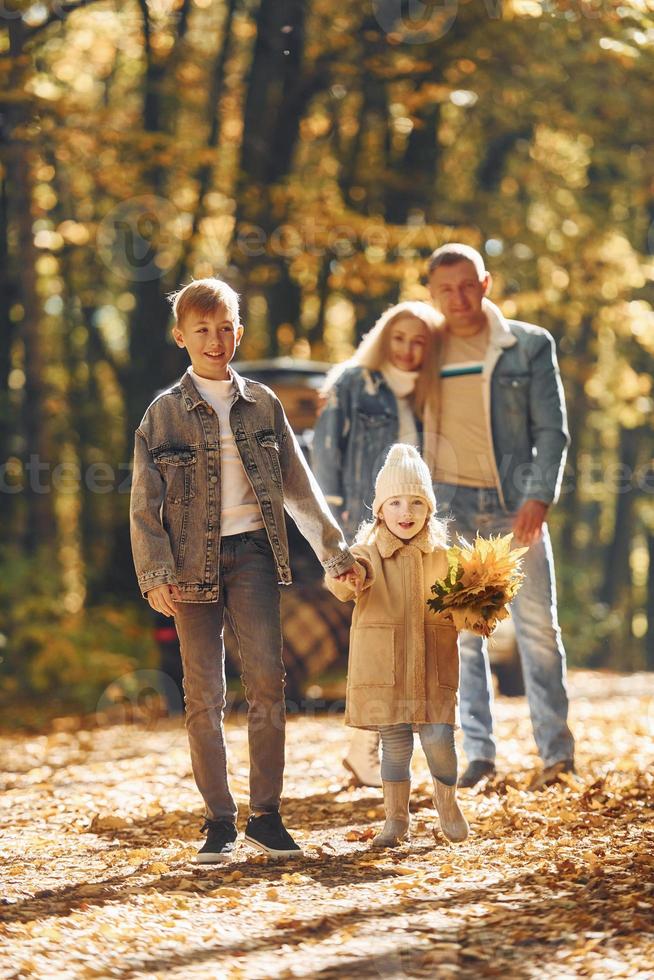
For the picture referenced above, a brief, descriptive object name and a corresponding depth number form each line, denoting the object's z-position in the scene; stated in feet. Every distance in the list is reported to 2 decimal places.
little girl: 36.86
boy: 36.11
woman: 47.26
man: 46.91
